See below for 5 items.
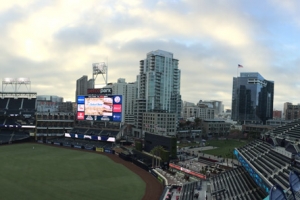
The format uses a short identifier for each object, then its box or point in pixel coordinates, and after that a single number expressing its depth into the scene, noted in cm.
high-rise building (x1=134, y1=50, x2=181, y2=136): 13625
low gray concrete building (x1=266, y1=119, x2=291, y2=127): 11780
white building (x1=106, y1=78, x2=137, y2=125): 16575
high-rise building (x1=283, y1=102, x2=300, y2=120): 15475
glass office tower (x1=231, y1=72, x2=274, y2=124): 17562
